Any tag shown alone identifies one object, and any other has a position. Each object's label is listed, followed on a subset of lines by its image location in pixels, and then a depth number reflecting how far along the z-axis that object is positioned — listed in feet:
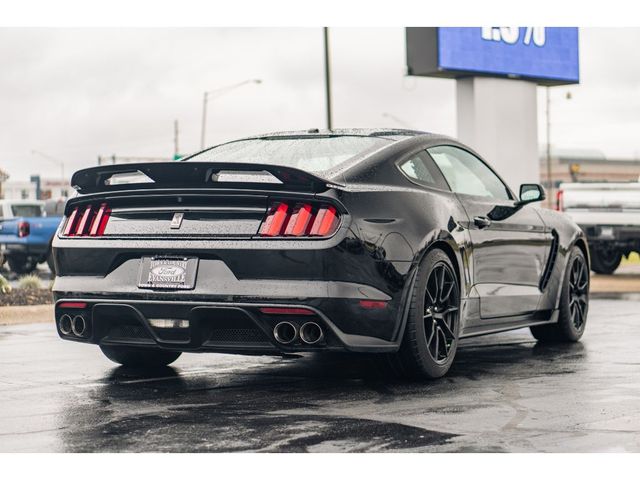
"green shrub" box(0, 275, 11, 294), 50.16
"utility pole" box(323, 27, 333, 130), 103.50
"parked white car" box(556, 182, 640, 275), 67.31
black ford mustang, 22.52
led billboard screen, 87.35
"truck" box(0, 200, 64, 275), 82.58
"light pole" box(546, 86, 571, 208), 269.23
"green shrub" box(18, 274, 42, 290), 54.95
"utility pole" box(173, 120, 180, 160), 275.80
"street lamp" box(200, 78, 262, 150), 160.16
